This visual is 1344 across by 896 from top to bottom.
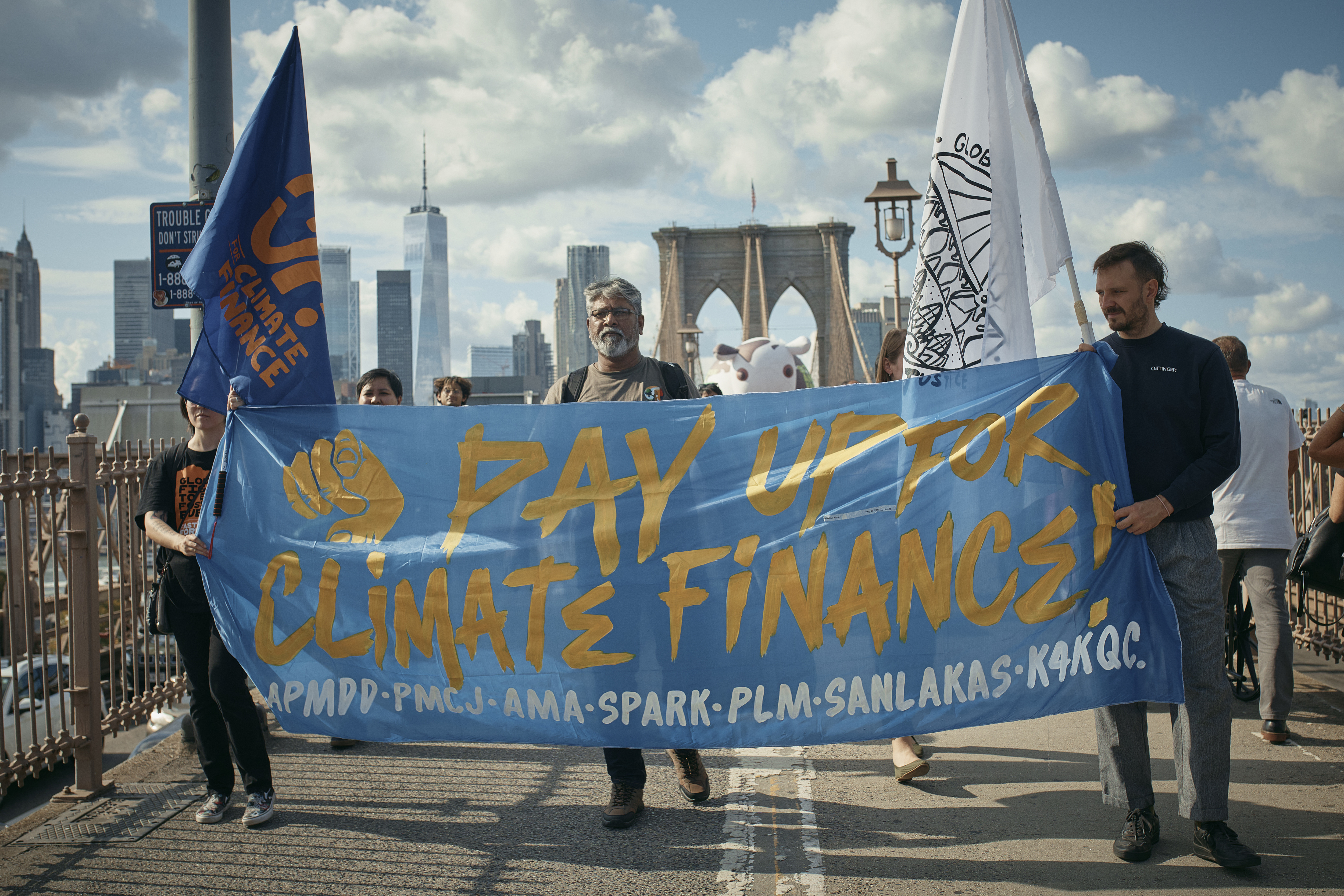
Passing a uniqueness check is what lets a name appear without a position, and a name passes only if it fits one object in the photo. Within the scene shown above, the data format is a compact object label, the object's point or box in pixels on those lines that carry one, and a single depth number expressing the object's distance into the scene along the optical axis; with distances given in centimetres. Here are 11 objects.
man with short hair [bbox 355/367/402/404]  473
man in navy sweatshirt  287
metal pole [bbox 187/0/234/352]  459
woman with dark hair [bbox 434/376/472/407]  531
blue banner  299
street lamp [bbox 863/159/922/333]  1241
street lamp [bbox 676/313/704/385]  3400
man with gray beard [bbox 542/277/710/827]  348
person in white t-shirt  394
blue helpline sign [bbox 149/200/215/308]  480
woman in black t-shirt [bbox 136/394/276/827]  338
